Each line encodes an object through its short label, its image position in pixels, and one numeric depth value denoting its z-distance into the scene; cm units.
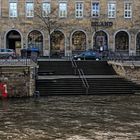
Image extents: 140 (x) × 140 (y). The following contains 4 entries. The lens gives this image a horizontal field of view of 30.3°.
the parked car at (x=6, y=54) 2696
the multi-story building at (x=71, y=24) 3404
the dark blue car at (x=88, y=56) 2930
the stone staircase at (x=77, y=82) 1970
